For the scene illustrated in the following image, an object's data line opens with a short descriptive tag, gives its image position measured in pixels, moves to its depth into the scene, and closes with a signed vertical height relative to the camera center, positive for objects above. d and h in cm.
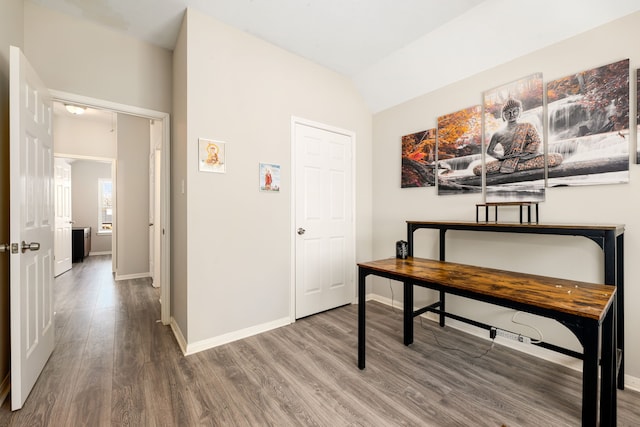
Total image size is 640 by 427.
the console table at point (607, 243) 165 -19
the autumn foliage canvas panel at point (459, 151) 258 +60
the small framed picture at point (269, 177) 268 +34
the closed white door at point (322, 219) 299 -9
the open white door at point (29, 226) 152 -9
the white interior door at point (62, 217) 498 -11
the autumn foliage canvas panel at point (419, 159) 295 +59
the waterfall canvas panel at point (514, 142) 221 +59
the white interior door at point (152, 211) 429 +1
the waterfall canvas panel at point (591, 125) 185 +62
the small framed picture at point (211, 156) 232 +48
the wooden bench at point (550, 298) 109 -42
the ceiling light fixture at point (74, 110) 456 +173
